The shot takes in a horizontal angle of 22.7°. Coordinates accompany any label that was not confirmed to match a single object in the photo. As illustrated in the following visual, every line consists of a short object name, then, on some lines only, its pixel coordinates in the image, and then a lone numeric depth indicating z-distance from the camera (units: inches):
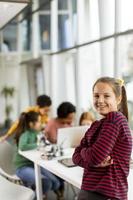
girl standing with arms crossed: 66.9
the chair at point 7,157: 139.7
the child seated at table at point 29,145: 136.8
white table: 91.5
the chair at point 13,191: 109.0
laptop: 131.0
